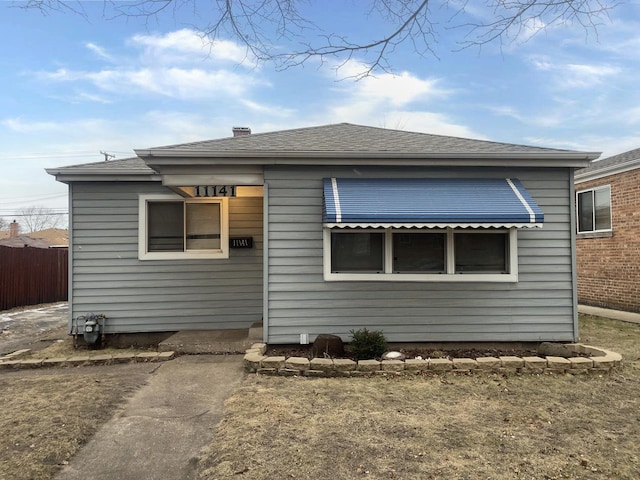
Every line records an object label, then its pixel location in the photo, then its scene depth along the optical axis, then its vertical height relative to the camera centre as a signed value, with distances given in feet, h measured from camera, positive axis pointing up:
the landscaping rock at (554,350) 18.84 -4.78
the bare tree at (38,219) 185.16 +15.83
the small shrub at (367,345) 17.78 -4.22
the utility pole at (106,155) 86.22 +21.58
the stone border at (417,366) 16.43 -4.78
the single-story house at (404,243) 19.08 +0.41
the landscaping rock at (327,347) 18.35 -4.43
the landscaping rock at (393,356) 17.52 -4.66
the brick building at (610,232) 33.14 +1.70
